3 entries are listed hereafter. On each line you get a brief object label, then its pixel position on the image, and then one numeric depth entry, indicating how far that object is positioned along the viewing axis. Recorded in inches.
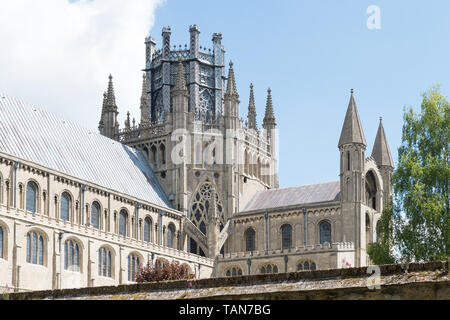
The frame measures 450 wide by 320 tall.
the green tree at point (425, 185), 1868.8
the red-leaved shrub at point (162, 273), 2363.4
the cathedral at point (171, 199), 2460.6
